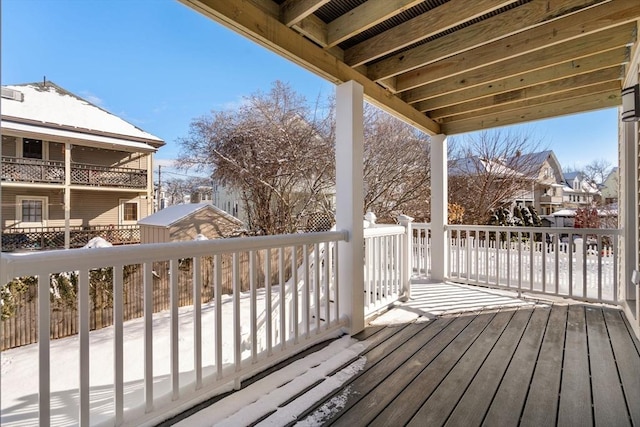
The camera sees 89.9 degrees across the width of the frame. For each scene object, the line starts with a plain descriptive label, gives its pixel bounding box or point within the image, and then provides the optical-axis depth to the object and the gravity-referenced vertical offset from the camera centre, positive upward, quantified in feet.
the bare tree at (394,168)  23.84 +3.54
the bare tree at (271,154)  16.07 +3.37
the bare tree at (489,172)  26.50 +3.54
